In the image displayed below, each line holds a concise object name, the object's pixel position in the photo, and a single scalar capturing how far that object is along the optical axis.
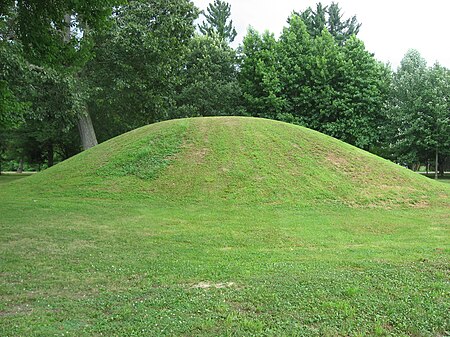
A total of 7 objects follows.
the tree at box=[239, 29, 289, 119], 30.69
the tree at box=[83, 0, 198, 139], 19.84
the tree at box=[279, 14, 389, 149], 30.67
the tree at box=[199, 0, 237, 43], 51.94
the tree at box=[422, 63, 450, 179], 30.55
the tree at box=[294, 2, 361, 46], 47.59
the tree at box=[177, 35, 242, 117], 31.12
